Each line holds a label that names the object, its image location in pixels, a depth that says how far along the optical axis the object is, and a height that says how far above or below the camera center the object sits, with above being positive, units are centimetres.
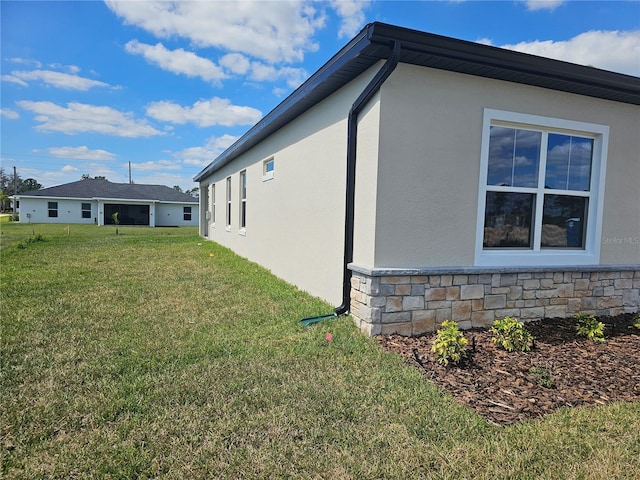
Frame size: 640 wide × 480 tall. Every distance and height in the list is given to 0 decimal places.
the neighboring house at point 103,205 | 3222 -5
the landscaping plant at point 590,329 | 459 -140
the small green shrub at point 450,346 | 369 -133
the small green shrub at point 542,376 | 332 -150
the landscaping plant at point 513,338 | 411 -137
